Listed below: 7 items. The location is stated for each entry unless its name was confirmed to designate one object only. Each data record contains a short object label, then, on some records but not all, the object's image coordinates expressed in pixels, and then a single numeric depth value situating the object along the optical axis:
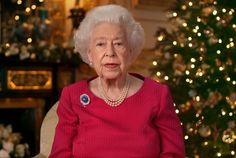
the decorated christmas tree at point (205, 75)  3.39
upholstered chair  2.11
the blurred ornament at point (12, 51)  3.95
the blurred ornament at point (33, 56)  4.09
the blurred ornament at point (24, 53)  4.01
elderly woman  1.52
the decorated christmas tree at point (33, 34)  4.06
